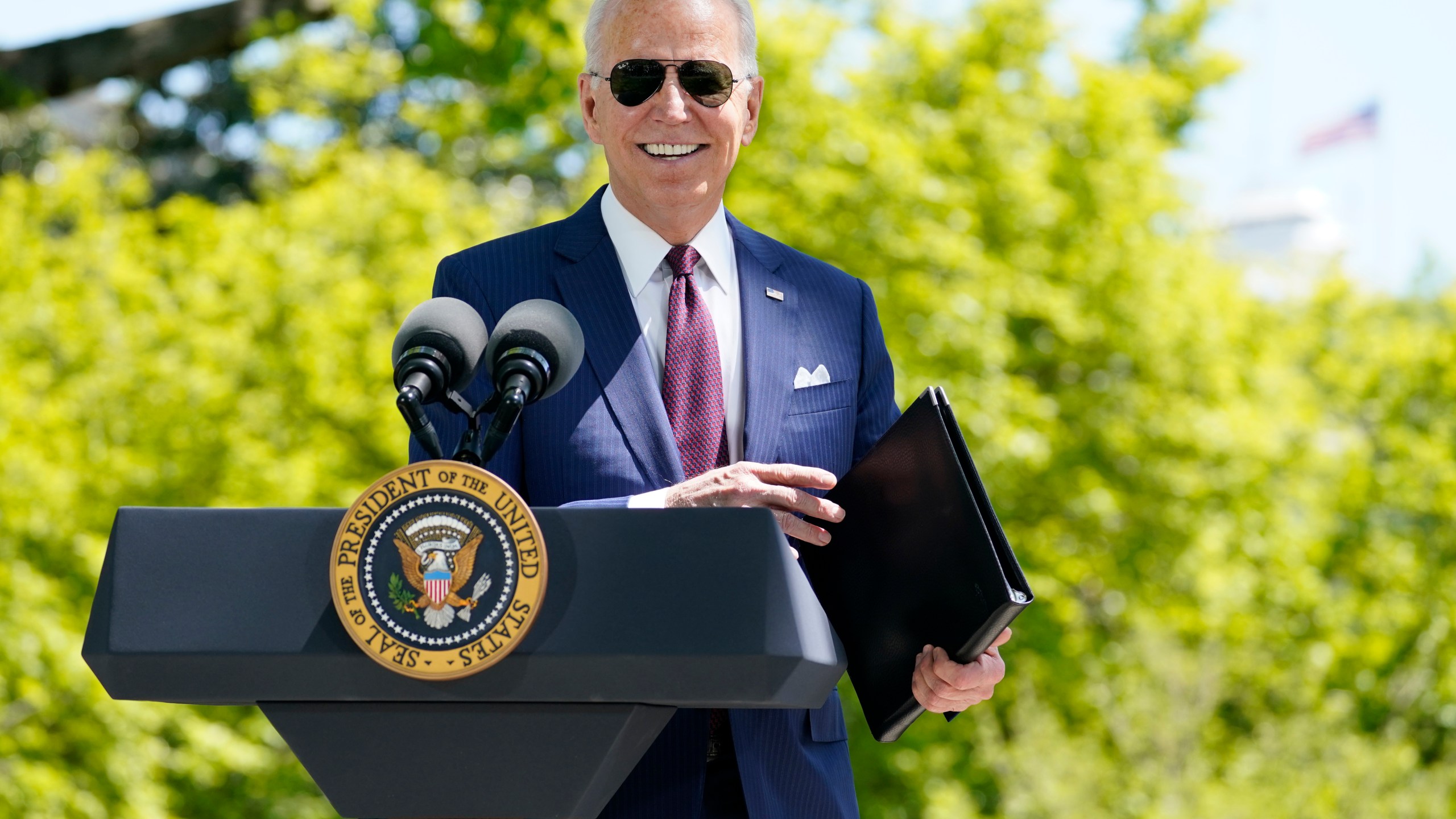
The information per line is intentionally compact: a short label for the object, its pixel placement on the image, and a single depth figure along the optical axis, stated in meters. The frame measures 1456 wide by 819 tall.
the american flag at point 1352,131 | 51.57
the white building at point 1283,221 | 98.59
